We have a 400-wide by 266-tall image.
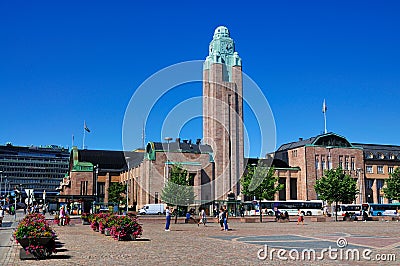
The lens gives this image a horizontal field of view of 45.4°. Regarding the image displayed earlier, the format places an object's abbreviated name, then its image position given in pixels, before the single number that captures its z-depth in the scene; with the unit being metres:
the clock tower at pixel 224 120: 98.38
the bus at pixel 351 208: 85.19
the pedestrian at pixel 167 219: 33.88
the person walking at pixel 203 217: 43.77
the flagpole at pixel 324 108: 93.05
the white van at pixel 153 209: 82.62
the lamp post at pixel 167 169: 88.79
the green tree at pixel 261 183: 63.00
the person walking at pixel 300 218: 50.19
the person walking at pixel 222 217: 35.31
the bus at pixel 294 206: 86.88
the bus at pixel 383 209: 85.89
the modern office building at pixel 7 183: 188.62
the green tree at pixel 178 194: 64.75
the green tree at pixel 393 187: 70.06
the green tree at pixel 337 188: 68.81
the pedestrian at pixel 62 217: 41.49
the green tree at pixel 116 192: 93.75
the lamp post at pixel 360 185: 100.75
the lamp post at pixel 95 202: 56.92
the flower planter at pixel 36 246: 16.06
